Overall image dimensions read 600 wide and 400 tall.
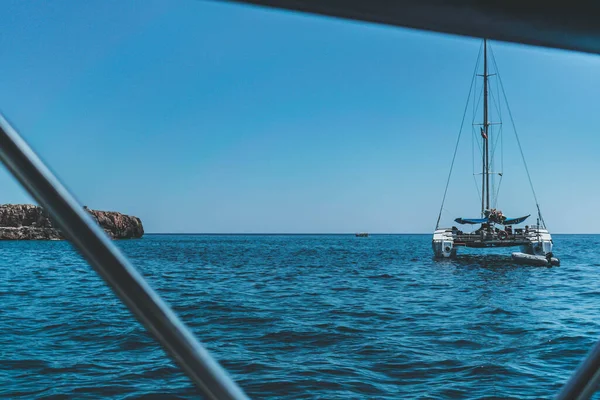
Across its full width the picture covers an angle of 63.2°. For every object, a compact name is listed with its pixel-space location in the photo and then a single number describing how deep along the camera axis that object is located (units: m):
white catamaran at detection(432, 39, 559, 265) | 34.13
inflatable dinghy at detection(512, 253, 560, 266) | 32.72
